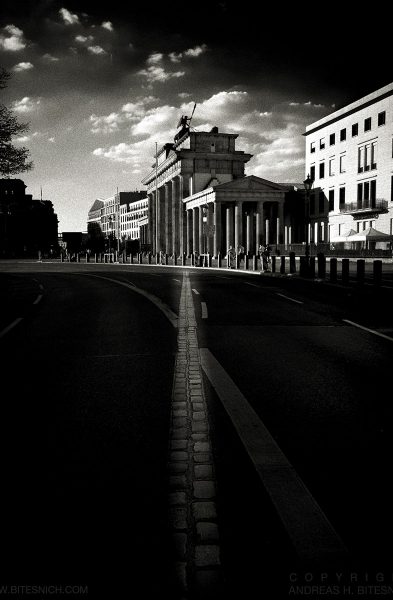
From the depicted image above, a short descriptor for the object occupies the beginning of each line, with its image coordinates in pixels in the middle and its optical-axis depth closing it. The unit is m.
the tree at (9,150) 29.34
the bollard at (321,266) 26.90
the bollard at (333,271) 24.64
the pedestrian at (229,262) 44.06
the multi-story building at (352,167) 54.03
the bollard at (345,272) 22.69
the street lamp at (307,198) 28.45
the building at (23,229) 112.53
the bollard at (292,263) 31.98
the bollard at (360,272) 21.44
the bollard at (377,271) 19.80
